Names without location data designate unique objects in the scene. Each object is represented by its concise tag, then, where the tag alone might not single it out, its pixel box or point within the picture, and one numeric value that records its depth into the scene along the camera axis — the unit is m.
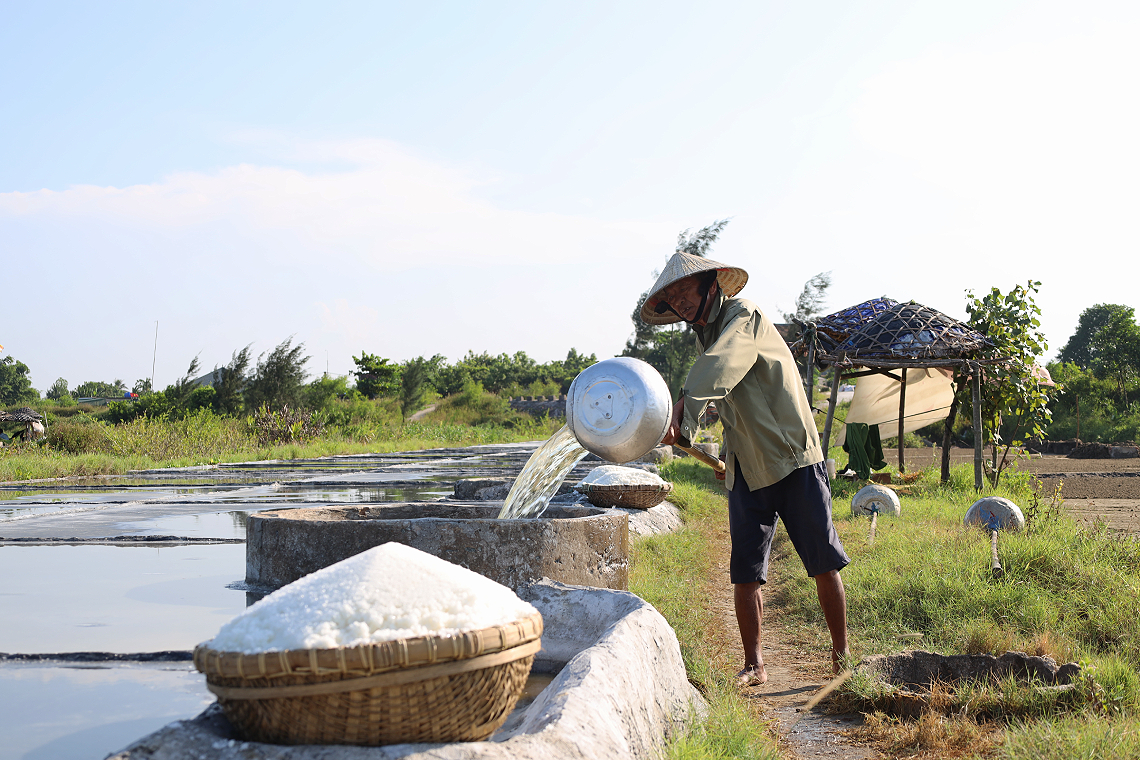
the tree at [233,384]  27.17
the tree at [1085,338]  51.50
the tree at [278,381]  26.89
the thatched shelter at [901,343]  9.51
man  3.34
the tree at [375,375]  44.31
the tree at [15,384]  56.40
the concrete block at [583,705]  1.58
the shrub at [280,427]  21.12
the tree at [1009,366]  10.04
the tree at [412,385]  34.81
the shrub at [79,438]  15.97
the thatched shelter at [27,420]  20.22
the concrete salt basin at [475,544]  3.76
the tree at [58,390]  65.89
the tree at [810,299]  34.12
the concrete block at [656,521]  6.91
